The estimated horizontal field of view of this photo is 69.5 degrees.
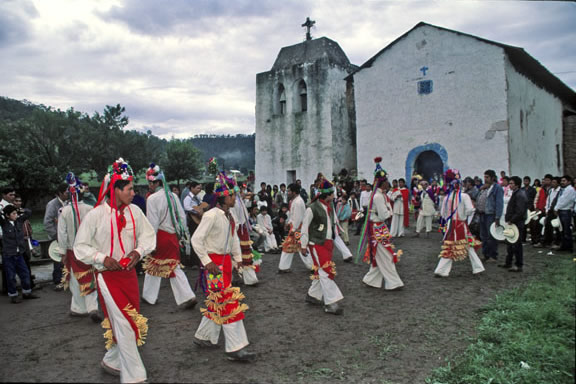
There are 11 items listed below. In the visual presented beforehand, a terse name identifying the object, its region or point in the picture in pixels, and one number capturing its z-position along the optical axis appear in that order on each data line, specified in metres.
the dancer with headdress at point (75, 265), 5.65
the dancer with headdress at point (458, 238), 7.48
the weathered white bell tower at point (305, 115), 20.84
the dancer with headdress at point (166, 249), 6.03
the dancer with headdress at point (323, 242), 5.71
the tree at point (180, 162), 46.53
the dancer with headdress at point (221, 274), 4.17
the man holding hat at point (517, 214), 7.90
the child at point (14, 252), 6.56
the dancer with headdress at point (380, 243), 6.93
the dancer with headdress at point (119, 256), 3.51
